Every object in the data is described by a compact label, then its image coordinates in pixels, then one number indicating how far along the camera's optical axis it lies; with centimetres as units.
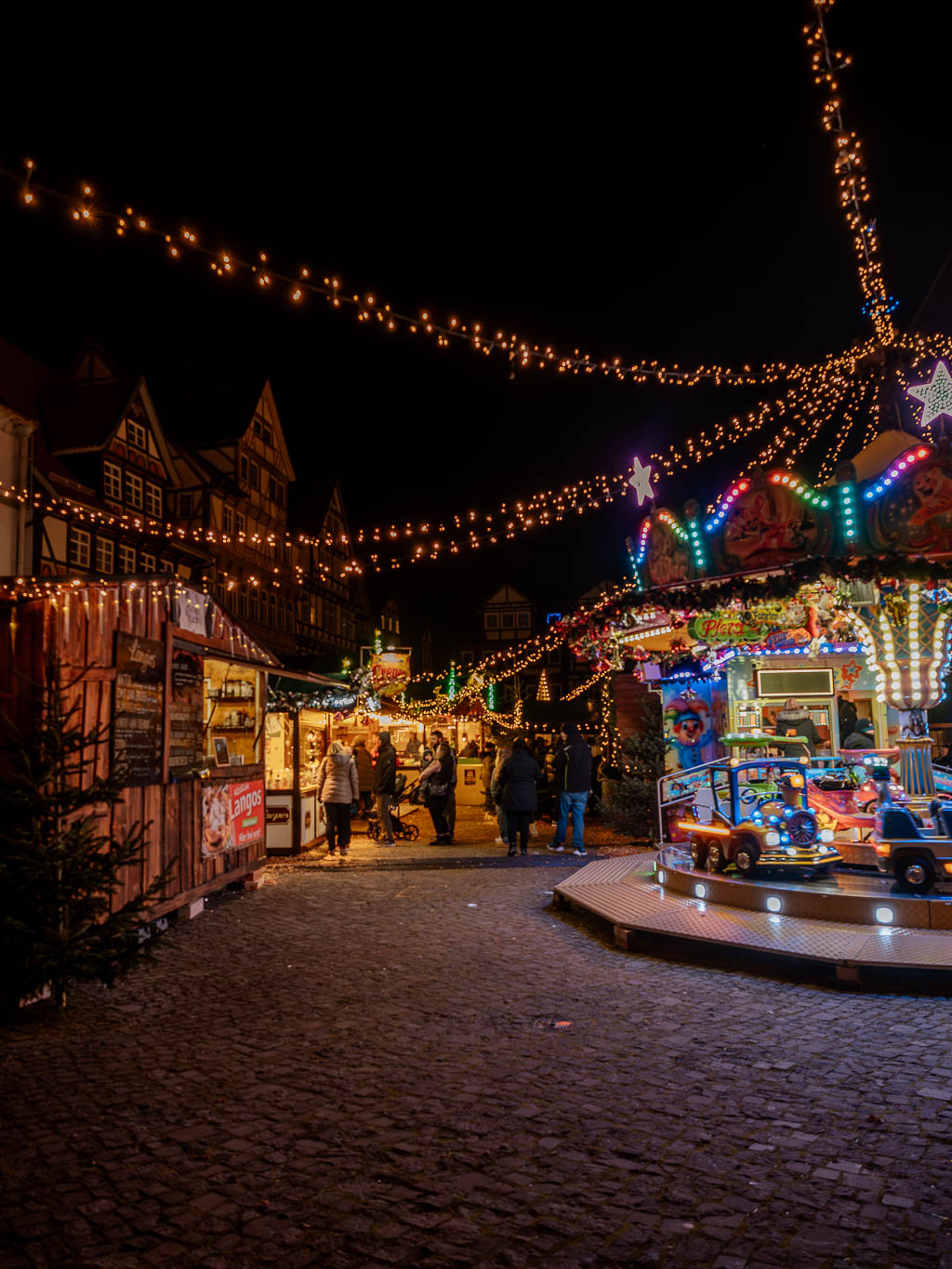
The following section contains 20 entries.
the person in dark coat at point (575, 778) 1371
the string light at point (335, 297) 686
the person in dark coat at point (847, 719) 1614
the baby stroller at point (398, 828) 1750
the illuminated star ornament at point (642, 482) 1211
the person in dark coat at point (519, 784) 1335
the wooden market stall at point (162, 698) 667
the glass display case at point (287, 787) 1473
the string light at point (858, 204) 896
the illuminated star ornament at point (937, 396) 926
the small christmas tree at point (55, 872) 568
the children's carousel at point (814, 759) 734
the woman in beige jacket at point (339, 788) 1402
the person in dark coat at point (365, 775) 2392
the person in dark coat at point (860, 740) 1364
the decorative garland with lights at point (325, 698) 1519
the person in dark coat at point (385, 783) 1628
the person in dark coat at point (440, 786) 1587
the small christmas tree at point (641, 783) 1554
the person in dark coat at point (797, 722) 1409
